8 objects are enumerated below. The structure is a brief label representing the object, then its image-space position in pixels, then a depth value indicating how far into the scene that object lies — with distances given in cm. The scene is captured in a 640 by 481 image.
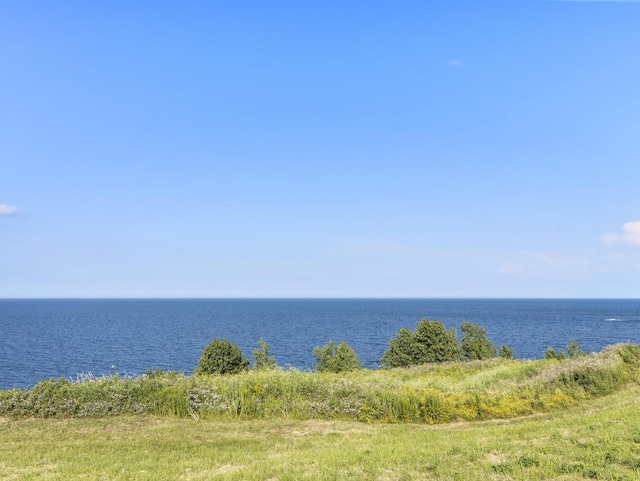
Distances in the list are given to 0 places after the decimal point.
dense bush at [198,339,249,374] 3553
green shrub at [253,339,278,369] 4012
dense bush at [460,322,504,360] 4747
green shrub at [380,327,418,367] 4441
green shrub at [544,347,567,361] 3642
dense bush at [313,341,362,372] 4128
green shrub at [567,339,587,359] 4238
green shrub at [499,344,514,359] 4456
